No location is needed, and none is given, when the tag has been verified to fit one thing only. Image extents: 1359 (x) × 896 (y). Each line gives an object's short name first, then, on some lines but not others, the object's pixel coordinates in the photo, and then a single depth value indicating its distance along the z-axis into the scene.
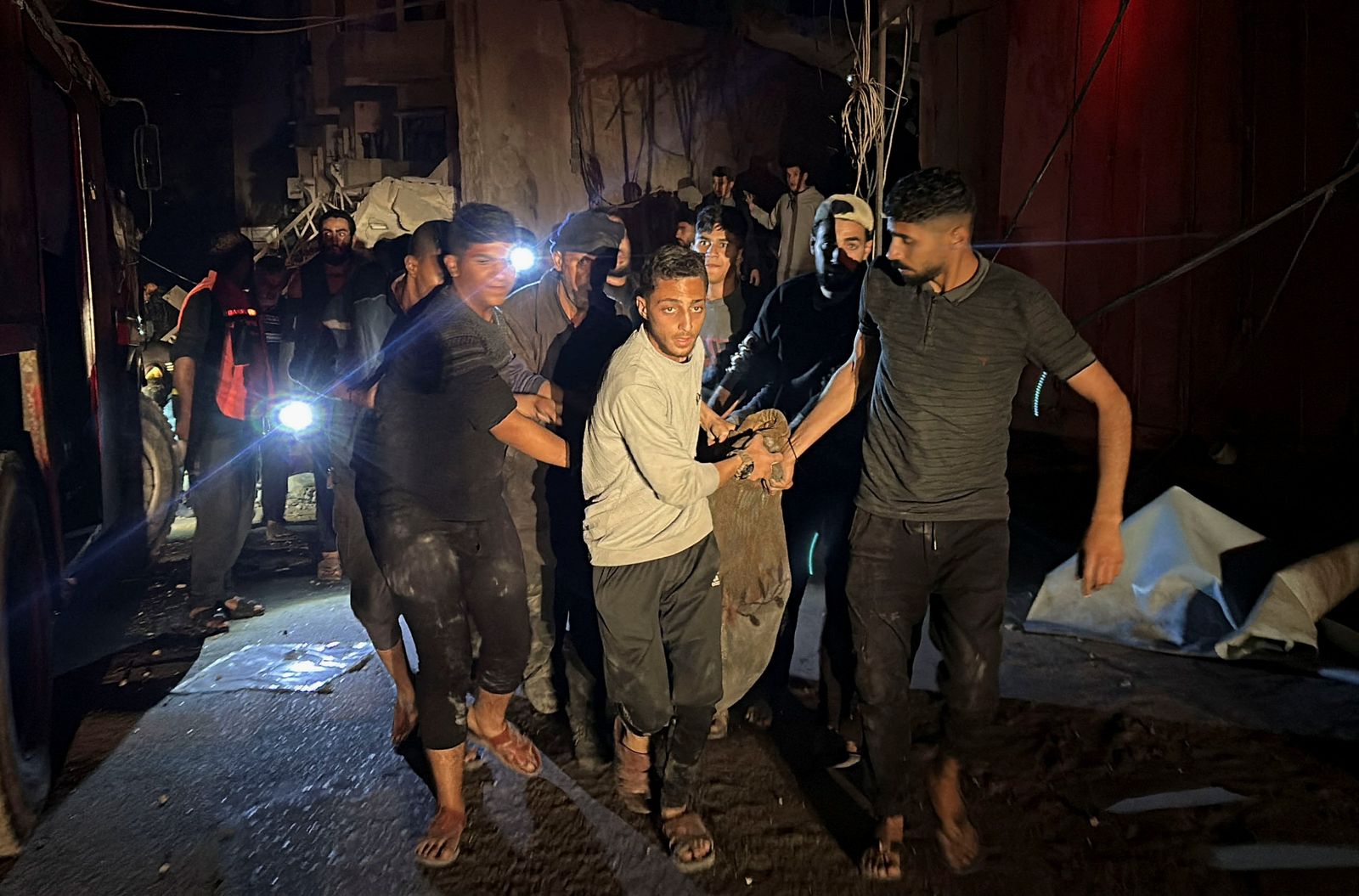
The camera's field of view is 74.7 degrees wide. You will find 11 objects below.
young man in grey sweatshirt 2.84
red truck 3.38
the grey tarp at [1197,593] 4.22
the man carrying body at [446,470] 3.03
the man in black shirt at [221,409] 5.47
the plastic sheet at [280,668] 4.42
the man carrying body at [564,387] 3.77
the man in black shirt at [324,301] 5.51
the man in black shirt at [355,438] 3.69
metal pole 3.89
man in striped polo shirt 2.78
